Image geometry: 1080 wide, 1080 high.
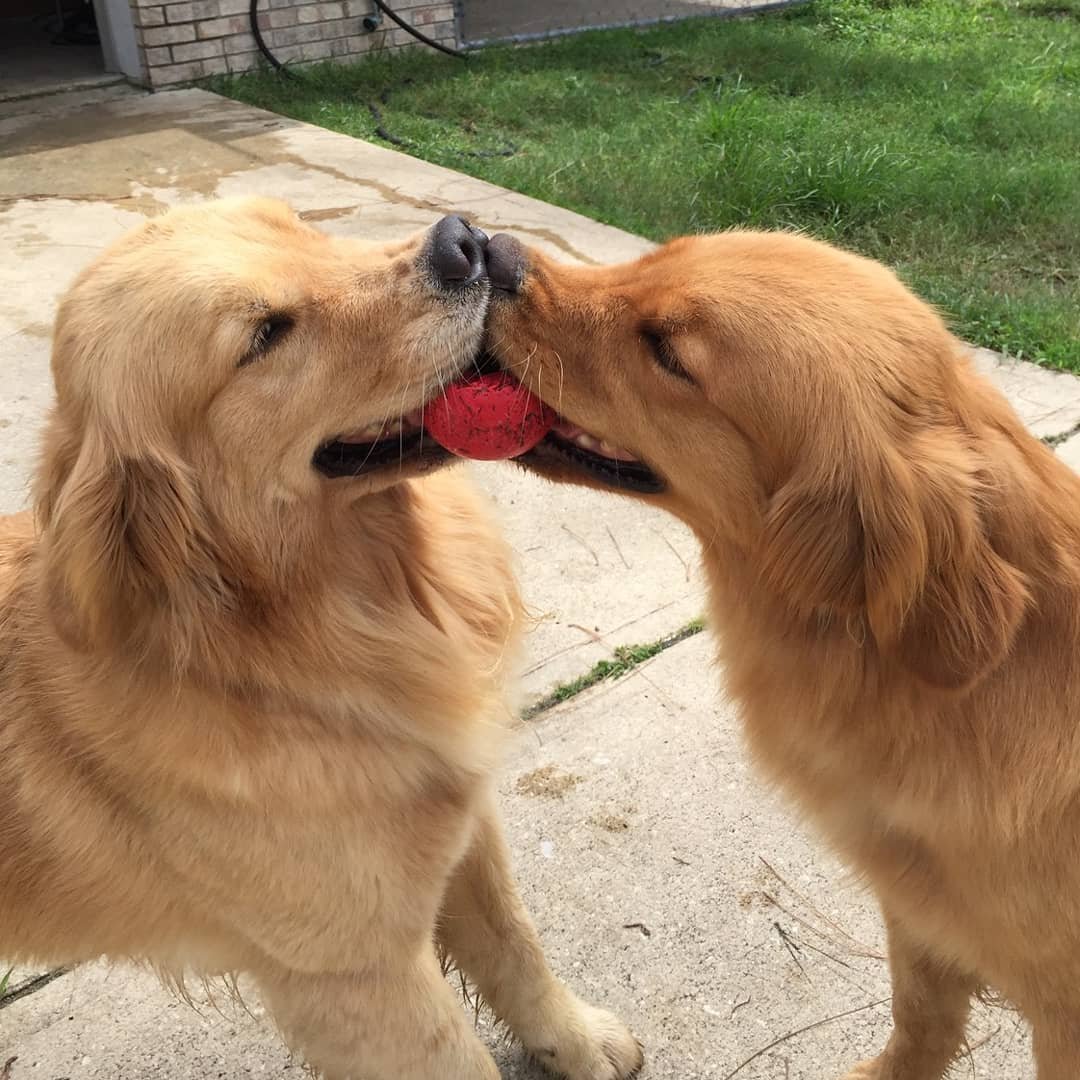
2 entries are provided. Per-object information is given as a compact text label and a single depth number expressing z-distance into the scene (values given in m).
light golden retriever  0.61
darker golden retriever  0.58
